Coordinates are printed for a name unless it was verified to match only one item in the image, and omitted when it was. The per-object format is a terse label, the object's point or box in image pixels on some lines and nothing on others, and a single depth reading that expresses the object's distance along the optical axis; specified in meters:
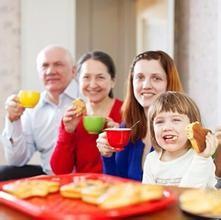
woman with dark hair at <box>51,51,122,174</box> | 2.44
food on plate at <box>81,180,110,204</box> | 1.48
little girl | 1.93
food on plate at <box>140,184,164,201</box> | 1.47
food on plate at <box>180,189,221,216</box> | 1.43
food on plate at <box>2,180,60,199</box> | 1.53
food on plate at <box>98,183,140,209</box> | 1.41
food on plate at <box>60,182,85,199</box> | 1.52
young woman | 2.19
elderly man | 2.71
